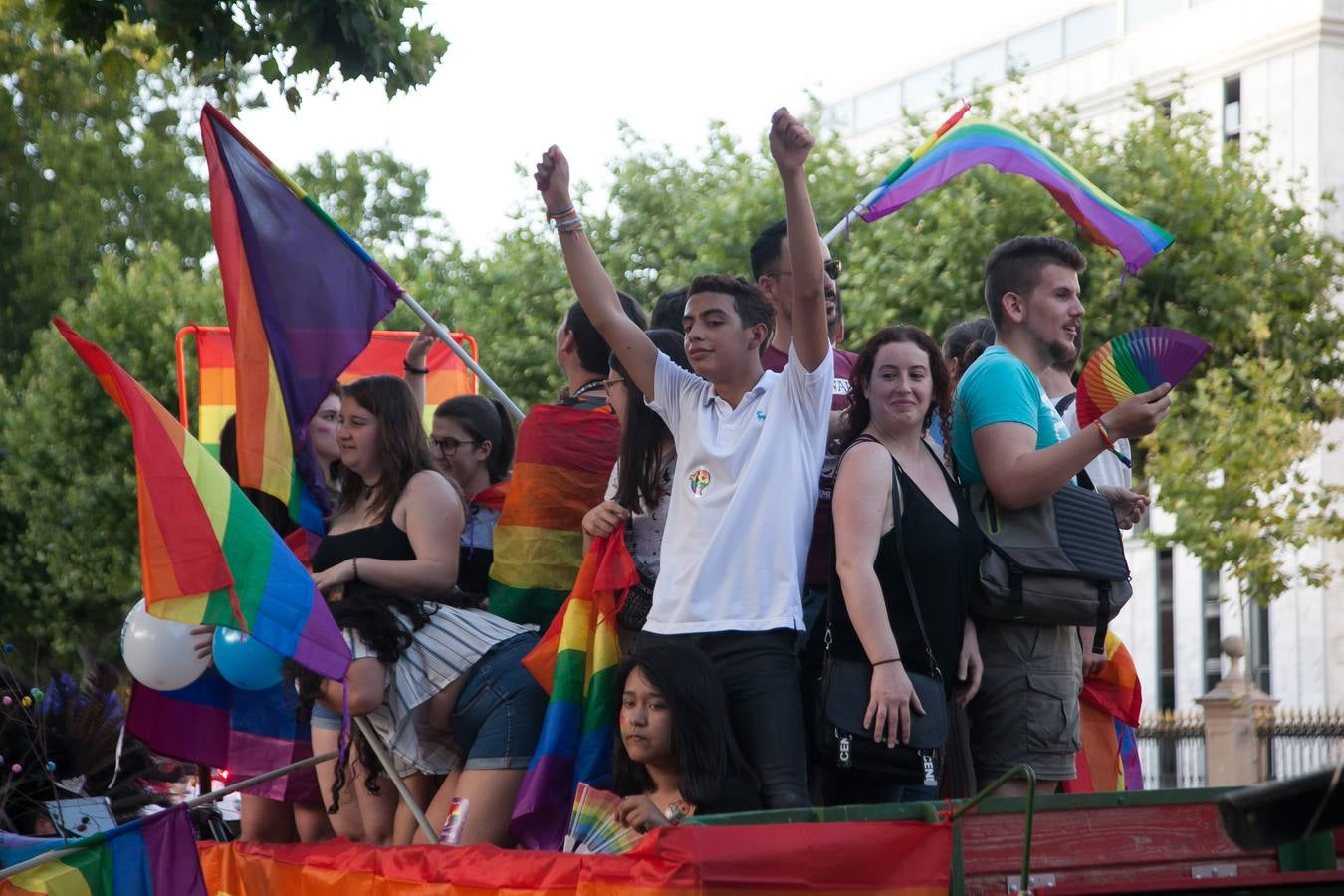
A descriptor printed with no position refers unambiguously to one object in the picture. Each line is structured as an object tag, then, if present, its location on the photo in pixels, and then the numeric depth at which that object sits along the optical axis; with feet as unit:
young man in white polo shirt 27.73
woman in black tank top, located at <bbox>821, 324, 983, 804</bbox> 27.25
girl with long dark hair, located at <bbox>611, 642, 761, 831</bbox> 26.94
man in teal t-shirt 27.99
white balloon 40.63
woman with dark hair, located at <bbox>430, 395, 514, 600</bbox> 39.68
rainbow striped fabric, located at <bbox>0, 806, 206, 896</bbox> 33.83
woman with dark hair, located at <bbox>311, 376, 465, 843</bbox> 34.53
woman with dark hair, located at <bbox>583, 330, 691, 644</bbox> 31.89
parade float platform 22.38
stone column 151.33
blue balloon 38.01
